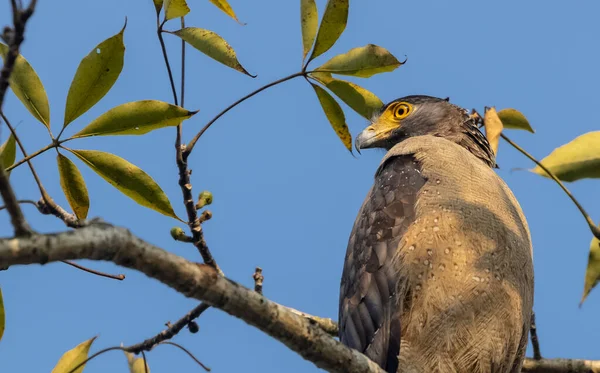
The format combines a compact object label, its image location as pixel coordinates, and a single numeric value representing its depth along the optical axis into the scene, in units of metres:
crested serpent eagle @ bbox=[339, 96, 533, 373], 9.80
